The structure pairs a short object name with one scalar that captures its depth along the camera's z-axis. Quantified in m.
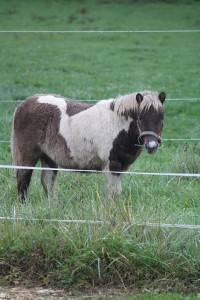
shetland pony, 12.21
